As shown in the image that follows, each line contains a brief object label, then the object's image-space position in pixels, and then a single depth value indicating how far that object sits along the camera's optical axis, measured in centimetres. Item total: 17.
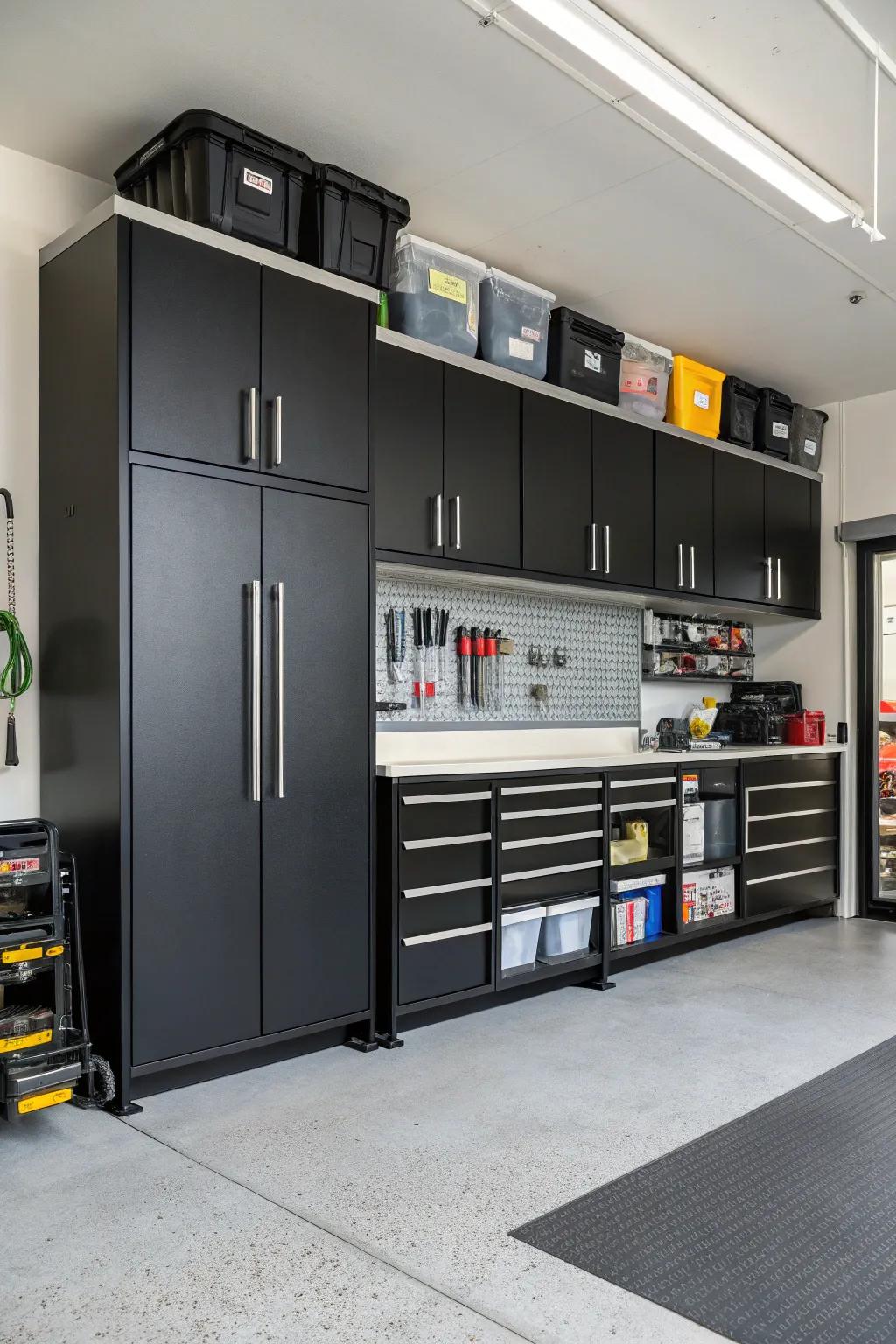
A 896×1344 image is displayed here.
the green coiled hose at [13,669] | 307
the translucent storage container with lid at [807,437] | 580
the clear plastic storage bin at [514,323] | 414
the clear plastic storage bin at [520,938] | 381
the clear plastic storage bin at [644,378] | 484
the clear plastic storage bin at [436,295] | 382
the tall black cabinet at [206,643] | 287
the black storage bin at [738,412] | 536
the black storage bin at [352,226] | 334
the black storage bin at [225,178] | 301
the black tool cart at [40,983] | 259
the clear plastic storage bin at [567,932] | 400
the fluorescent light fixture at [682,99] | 247
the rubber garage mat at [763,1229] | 188
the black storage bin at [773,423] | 555
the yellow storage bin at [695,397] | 507
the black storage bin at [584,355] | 443
